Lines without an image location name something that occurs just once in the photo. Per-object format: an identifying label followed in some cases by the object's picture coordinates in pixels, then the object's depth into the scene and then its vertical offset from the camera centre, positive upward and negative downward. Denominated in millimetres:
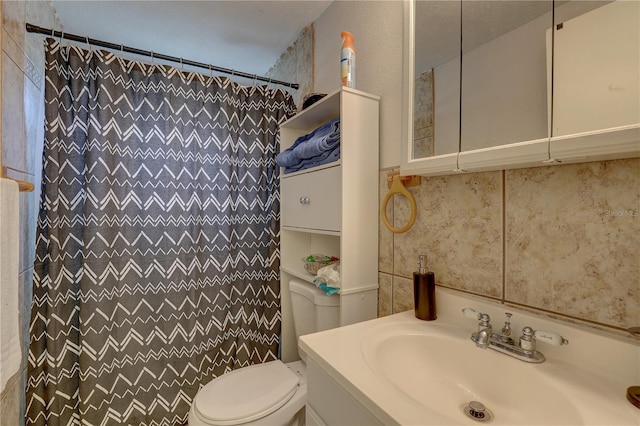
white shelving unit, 1134 +45
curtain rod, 1319 +820
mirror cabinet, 590 +328
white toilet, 1093 -768
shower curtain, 1357 -166
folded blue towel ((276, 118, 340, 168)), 1197 +292
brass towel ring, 1034 +31
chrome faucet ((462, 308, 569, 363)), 659 -328
